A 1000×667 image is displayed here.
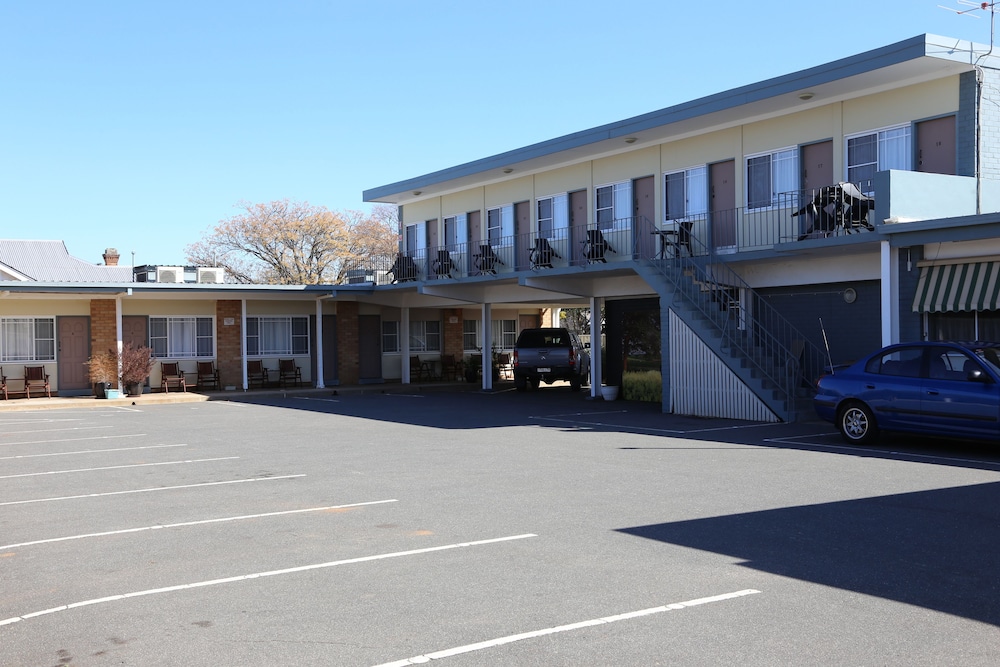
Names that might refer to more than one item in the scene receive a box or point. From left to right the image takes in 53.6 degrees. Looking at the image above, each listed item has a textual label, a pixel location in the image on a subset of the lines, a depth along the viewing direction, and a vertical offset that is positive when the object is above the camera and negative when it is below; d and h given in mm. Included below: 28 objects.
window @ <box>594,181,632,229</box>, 24938 +3134
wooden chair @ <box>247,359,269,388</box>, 32906 -1464
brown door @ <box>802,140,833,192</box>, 19734 +3232
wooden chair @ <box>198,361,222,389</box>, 32031 -1510
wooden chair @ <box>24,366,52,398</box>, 29188 -1432
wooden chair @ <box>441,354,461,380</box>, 36312 -1508
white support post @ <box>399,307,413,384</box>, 34656 -485
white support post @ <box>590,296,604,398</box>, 25938 -503
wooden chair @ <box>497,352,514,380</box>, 37531 -1438
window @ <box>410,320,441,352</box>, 36438 -294
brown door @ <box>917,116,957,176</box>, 17594 +3223
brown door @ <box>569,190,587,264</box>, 26156 +2896
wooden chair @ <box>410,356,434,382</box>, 35719 -1501
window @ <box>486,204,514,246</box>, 29250 +3081
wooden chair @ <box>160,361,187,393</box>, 31000 -1444
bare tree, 59281 +5168
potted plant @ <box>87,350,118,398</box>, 28812 -1215
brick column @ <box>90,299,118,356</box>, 30062 +128
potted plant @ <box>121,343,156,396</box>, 29047 -1111
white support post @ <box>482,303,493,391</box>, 31438 -651
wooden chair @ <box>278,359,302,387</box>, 33156 -1469
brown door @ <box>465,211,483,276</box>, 30547 +2858
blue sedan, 12953 -939
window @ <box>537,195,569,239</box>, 27156 +3130
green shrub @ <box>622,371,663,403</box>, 25203 -1540
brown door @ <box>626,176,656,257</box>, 24102 +2793
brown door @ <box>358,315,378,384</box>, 34969 -701
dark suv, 29094 -853
